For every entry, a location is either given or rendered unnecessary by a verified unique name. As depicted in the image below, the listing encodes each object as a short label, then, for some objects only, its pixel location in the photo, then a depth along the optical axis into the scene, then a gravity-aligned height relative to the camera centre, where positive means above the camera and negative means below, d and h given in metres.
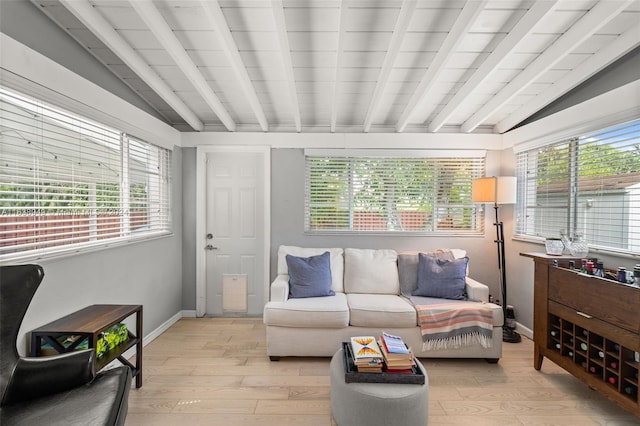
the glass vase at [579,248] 2.40 -0.30
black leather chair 1.27 -0.83
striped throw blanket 2.60 -1.02
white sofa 2.63 -1.02
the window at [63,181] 1.68 +0.19
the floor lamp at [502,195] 3.07 +0.17
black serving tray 1.78 -1.00
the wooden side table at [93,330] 1.79 -0.74
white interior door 3.73 -0.30
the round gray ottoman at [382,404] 1.66 -1.09
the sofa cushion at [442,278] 2.95 -0.67
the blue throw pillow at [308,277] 2.98 -0.68
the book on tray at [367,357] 1.83 -0.91
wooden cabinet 1.78 -0.79
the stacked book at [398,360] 1.83 -0.91
